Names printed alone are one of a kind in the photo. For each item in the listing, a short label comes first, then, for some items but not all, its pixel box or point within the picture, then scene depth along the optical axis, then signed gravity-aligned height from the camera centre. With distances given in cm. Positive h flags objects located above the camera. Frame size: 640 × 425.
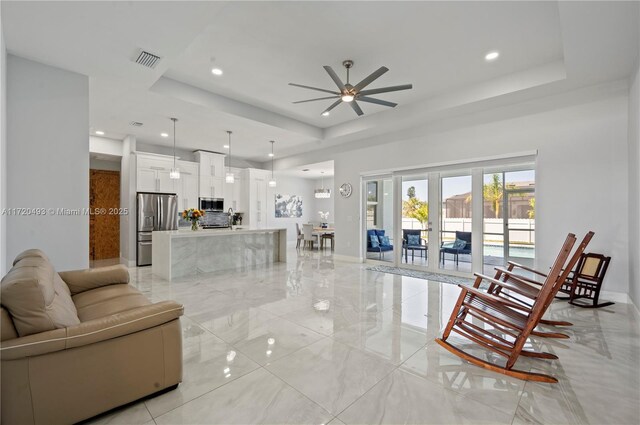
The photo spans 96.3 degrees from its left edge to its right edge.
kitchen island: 528 -80
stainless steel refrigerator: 666 -11
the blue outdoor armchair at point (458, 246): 553 -69
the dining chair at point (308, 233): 900 -68
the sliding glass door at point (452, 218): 508 -14
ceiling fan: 329 +154
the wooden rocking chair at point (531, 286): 224 -79
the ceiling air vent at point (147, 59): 327 +180
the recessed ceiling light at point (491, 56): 370 +204
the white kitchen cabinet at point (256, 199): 910 +42
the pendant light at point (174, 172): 558 +81
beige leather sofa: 144 -80
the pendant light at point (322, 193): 1028 +66
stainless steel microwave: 804 +23
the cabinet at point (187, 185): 747 +71
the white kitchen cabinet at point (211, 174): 791 +107
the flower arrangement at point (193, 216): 571 -8
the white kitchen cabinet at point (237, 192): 870 +63
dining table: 909 -65
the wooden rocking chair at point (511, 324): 209 -91
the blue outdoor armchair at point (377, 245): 680 -81
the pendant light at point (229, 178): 673 +80
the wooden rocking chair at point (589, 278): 372 -89
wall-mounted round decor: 730 +56
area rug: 513 -125
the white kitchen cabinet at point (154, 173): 676 +94
